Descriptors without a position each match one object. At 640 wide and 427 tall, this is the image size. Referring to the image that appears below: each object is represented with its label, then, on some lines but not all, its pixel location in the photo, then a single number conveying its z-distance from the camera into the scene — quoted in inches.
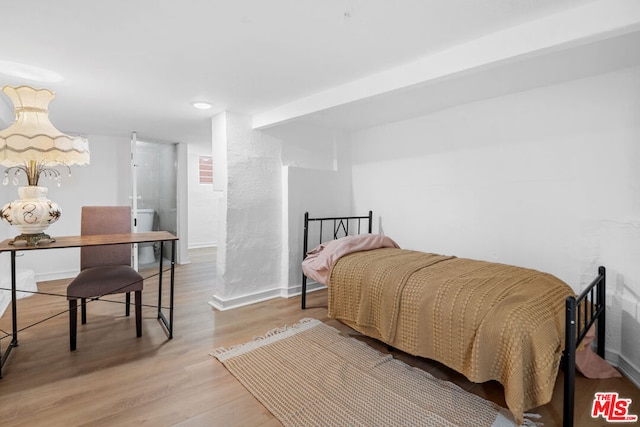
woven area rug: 65.1
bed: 58.8
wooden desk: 78.3
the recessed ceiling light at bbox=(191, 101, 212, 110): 114.3
